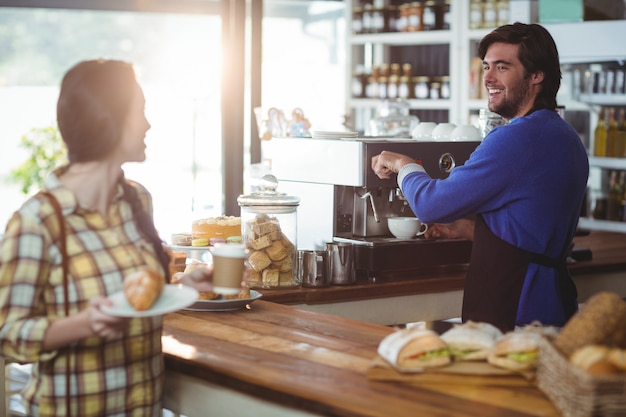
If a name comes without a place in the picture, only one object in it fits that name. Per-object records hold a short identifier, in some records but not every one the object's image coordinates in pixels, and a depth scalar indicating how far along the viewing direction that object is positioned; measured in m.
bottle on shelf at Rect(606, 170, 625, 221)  5.76
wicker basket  1.76
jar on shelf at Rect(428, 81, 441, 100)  6.85
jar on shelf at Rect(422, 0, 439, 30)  6.79
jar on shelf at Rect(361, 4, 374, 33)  7.08
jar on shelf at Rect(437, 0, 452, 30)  6.74
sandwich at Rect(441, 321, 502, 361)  2.14
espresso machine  3.58
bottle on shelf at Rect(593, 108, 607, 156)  5.78
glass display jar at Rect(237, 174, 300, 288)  3.36
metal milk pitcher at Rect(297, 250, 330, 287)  3.43
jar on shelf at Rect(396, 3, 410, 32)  6.95
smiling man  2.87
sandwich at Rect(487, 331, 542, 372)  2.05
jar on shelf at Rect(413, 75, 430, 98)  6.91
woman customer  1.91
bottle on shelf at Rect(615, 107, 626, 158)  5.70
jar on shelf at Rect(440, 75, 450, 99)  6.75
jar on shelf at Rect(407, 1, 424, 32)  6.87
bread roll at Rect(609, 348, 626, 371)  1.81
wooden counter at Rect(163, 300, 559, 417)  1.96
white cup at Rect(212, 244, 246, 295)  2.12
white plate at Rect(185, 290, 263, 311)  2.87
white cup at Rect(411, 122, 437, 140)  4.12
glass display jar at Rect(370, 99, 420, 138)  5.11
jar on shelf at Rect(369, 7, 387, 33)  7.04
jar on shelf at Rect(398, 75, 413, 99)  7.00
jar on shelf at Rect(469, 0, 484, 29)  6.38
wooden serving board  2.06
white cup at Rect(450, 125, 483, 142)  3.92
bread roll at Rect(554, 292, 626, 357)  1.92
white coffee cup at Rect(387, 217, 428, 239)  3.67
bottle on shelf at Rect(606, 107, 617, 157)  5.73
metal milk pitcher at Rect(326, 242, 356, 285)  3.46
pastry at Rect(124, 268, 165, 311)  1.85
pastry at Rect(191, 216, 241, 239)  3.75
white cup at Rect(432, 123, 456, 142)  4.00
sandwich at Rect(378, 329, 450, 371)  2.10
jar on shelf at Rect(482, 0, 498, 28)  6.32
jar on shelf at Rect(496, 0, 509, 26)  6.26
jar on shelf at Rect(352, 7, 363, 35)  7.13
